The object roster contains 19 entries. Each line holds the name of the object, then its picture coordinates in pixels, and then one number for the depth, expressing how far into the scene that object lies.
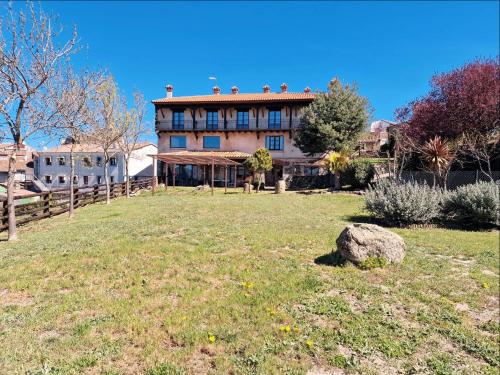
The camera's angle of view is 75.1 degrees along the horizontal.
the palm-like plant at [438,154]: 15.20
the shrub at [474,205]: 9.97
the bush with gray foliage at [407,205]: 10.23
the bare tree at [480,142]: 16.34
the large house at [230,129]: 33.47
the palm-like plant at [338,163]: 22.53
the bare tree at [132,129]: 22.67
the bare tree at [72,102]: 10.45
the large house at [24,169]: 44.78
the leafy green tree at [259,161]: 24.67
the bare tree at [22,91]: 9.07
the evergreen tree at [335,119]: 26.98
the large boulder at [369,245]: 6.11
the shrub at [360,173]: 21.69
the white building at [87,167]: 39.84
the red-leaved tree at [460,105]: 16.72
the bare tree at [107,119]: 18.20
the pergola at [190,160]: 25.30
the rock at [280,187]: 23.23
